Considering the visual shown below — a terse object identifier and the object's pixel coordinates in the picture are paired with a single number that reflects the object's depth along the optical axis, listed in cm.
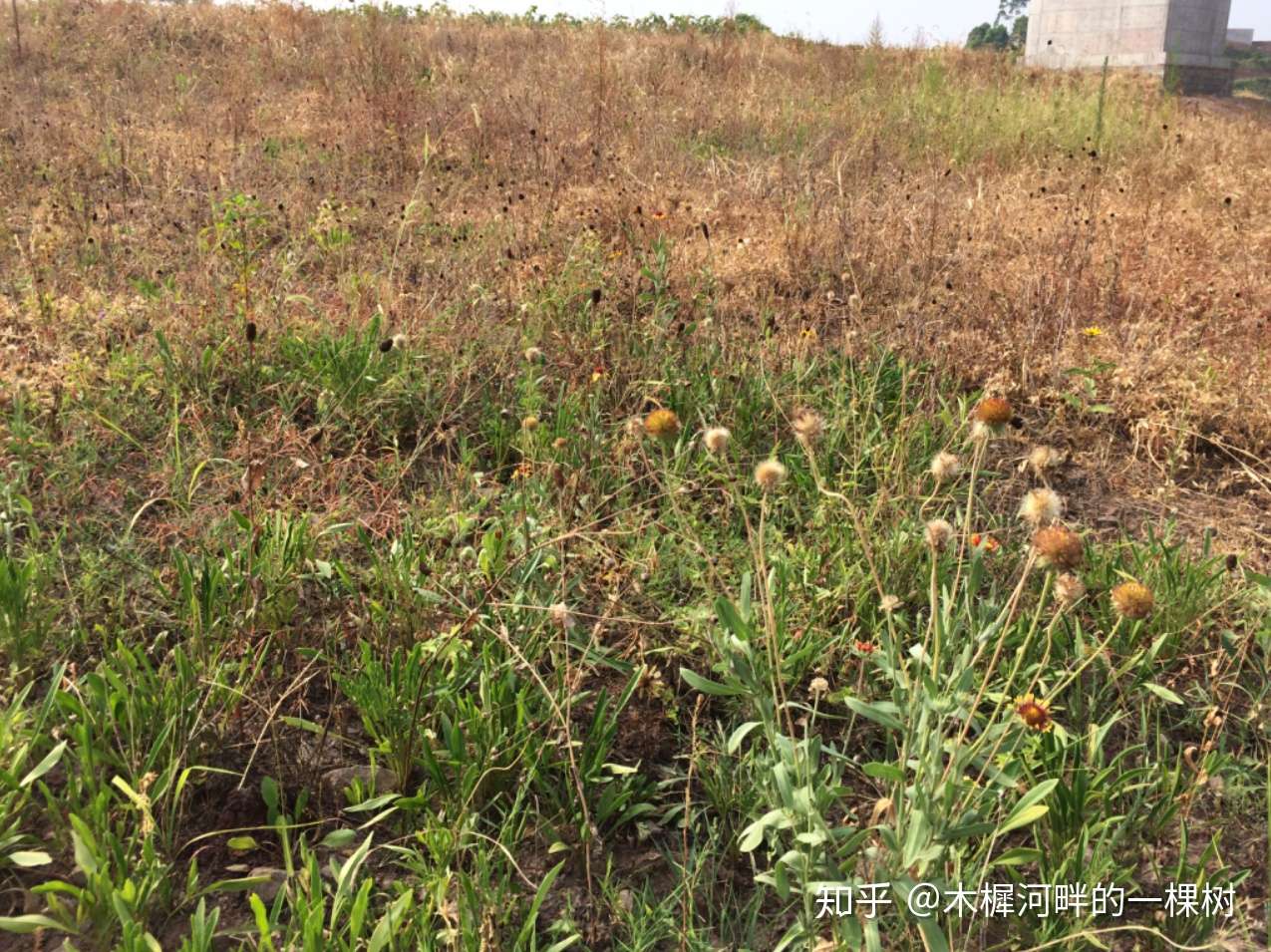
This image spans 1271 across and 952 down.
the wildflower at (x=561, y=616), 157
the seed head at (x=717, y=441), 150
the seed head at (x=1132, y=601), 134
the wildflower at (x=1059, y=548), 124
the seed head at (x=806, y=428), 156
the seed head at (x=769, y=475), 148
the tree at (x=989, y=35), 5858
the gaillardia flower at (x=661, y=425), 164
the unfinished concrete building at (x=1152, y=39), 1986
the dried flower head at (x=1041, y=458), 153
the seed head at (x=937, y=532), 131
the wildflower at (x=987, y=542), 200
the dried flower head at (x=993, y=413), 149
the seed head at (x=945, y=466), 157
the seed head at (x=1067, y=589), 127
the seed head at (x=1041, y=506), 134
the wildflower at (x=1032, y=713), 133
